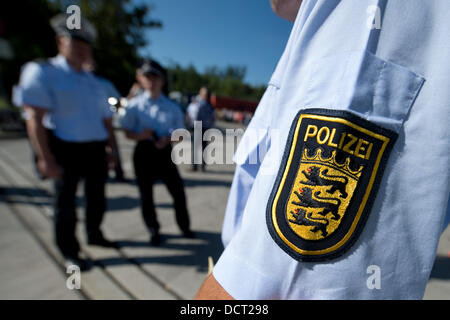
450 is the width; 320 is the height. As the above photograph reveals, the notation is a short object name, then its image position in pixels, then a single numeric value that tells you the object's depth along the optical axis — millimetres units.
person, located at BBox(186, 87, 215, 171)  3968
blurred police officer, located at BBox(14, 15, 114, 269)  1728
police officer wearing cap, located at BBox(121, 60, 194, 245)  2246
